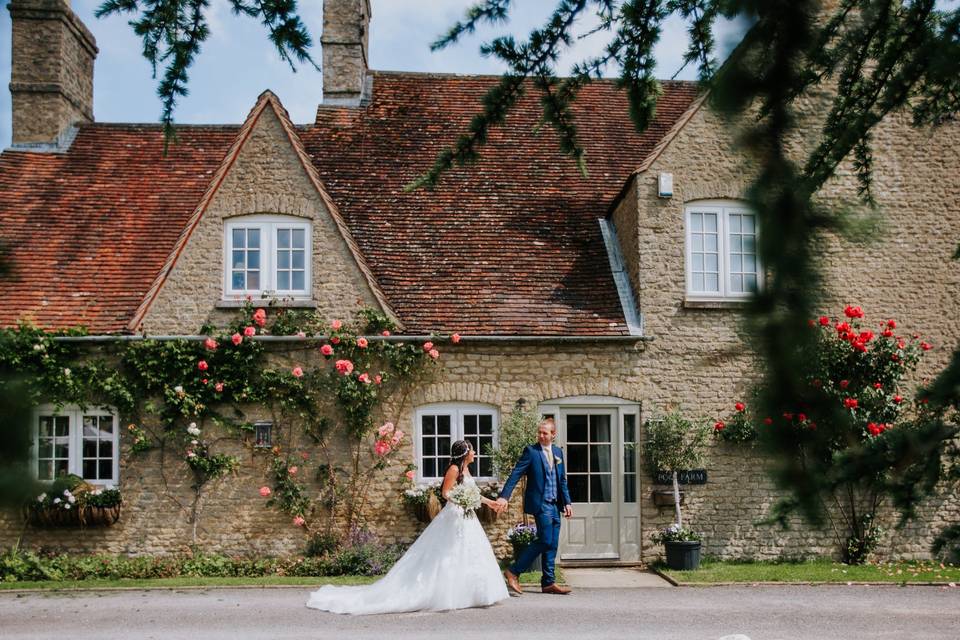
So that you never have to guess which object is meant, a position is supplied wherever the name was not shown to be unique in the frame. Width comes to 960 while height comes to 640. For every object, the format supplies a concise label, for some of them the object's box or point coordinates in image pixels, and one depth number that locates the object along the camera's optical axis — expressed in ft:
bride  34.88
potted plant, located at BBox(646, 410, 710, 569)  46.03
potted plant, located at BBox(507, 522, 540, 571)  43.98
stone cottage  46.62
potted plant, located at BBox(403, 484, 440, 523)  45.50
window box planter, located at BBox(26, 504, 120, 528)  44.65
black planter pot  44.55
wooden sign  46.14
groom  37.15
